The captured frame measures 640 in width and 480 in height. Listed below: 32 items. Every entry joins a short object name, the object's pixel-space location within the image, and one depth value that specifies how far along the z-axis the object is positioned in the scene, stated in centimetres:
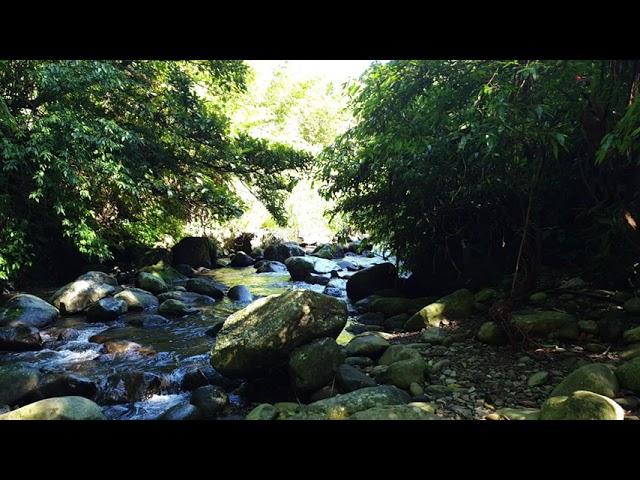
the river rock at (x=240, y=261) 1373
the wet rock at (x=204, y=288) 912
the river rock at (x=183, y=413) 390
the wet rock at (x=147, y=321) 698
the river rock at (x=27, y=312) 652
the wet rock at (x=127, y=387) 447
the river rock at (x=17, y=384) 425
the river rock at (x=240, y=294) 895
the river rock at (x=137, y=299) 789
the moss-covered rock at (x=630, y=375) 310
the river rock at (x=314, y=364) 413
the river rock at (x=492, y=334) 449
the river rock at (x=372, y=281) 848
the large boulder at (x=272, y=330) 427
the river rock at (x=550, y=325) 422
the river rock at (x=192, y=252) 1260
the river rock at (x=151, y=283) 921
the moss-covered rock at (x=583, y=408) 253
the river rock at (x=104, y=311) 715
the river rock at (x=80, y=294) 750
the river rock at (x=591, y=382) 301
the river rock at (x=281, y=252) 1473
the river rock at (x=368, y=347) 489
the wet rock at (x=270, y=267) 1270
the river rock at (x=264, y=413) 353
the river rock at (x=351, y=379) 404
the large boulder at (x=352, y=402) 344
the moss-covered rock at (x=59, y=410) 349
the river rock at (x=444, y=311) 567
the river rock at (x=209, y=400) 407
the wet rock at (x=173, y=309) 760
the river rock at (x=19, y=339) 576
